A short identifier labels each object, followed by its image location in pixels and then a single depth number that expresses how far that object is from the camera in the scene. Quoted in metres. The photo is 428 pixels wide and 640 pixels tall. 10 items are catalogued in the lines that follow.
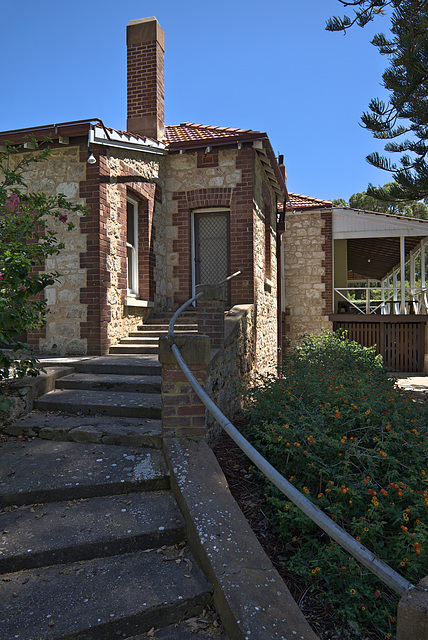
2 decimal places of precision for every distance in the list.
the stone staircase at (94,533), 2.11
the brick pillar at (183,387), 3.45
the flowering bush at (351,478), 2.39
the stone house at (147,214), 6.63
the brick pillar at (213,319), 5.02
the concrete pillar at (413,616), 1.34
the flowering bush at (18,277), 3.59
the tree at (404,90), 7.87
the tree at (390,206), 29.86
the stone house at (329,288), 13.43
